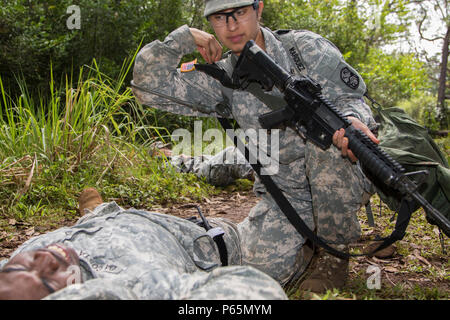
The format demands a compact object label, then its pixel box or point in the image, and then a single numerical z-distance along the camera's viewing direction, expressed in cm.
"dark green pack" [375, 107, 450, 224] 257
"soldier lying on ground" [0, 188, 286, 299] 136
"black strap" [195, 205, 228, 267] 227
